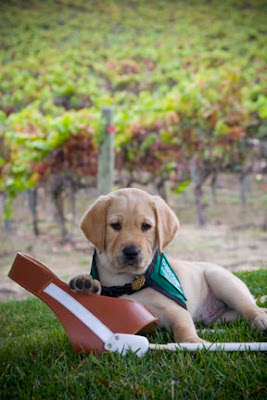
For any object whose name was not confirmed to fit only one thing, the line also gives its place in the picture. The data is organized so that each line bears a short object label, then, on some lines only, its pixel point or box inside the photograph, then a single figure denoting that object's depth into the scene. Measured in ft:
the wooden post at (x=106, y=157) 24.35
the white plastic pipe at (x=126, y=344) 8.54
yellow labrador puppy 9.38
